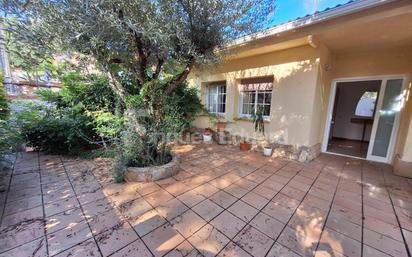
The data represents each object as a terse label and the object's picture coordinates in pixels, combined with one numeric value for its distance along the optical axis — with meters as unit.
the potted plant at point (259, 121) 4.99
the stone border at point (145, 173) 3.03
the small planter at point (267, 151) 4.74
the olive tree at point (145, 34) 2.26
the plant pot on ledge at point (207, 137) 6.12
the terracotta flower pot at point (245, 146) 5.26
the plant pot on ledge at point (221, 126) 6.05
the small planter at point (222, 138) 5.95
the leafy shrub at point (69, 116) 4.23
